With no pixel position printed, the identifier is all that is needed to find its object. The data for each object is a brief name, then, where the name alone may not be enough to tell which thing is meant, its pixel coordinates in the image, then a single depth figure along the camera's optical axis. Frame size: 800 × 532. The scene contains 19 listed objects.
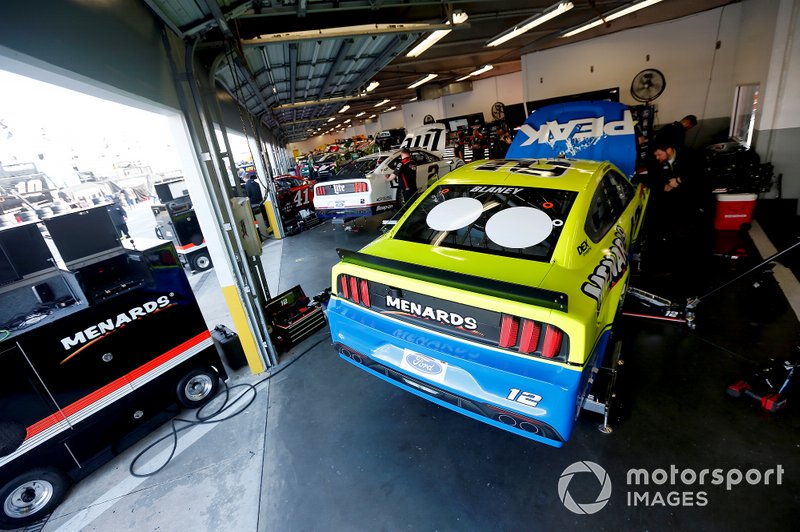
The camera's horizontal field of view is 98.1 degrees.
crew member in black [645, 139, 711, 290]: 4.38
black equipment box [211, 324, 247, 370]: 3.53
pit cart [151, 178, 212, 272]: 6.50
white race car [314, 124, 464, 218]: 7.23
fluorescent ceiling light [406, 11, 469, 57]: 4.75
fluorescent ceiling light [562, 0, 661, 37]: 6.69
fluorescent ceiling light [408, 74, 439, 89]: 13.50
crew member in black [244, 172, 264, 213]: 9.23
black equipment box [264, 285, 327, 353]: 3.77
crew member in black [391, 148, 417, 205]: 7.14
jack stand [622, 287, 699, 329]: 3.16
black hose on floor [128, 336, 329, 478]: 2.79
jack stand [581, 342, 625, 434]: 2.16
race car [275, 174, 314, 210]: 9.66
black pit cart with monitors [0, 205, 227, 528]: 2.22
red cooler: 4.84
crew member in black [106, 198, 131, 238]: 7.88
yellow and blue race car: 1.70
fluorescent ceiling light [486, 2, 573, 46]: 5.74
